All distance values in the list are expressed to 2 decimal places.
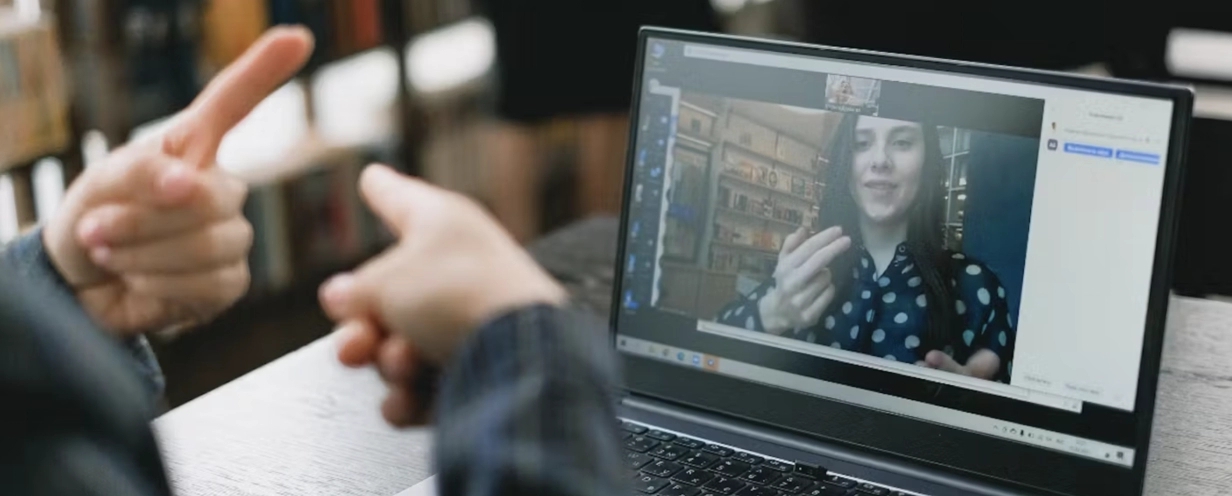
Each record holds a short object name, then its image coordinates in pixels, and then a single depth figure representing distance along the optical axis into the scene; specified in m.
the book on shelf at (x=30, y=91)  2.35
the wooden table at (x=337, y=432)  1.13
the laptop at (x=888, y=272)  1.01
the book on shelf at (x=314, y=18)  2.97
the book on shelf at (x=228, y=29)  2.79
